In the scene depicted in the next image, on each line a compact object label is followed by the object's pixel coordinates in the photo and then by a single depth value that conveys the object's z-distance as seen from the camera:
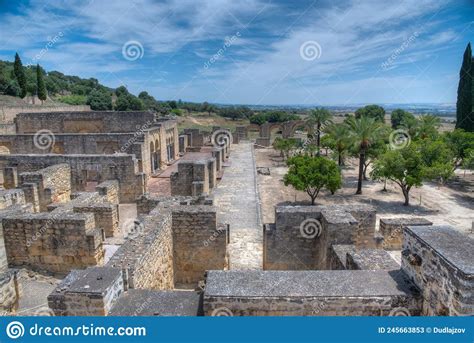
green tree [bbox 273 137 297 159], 33.91
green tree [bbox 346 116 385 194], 21.91
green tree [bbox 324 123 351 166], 24.64
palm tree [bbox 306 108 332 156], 36.92
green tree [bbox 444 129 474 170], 26.49
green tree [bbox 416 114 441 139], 30.79
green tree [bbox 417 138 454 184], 18.55
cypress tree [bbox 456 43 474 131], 34.44
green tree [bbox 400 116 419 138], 32.55
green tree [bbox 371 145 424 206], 18.48
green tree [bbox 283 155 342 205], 17.45
